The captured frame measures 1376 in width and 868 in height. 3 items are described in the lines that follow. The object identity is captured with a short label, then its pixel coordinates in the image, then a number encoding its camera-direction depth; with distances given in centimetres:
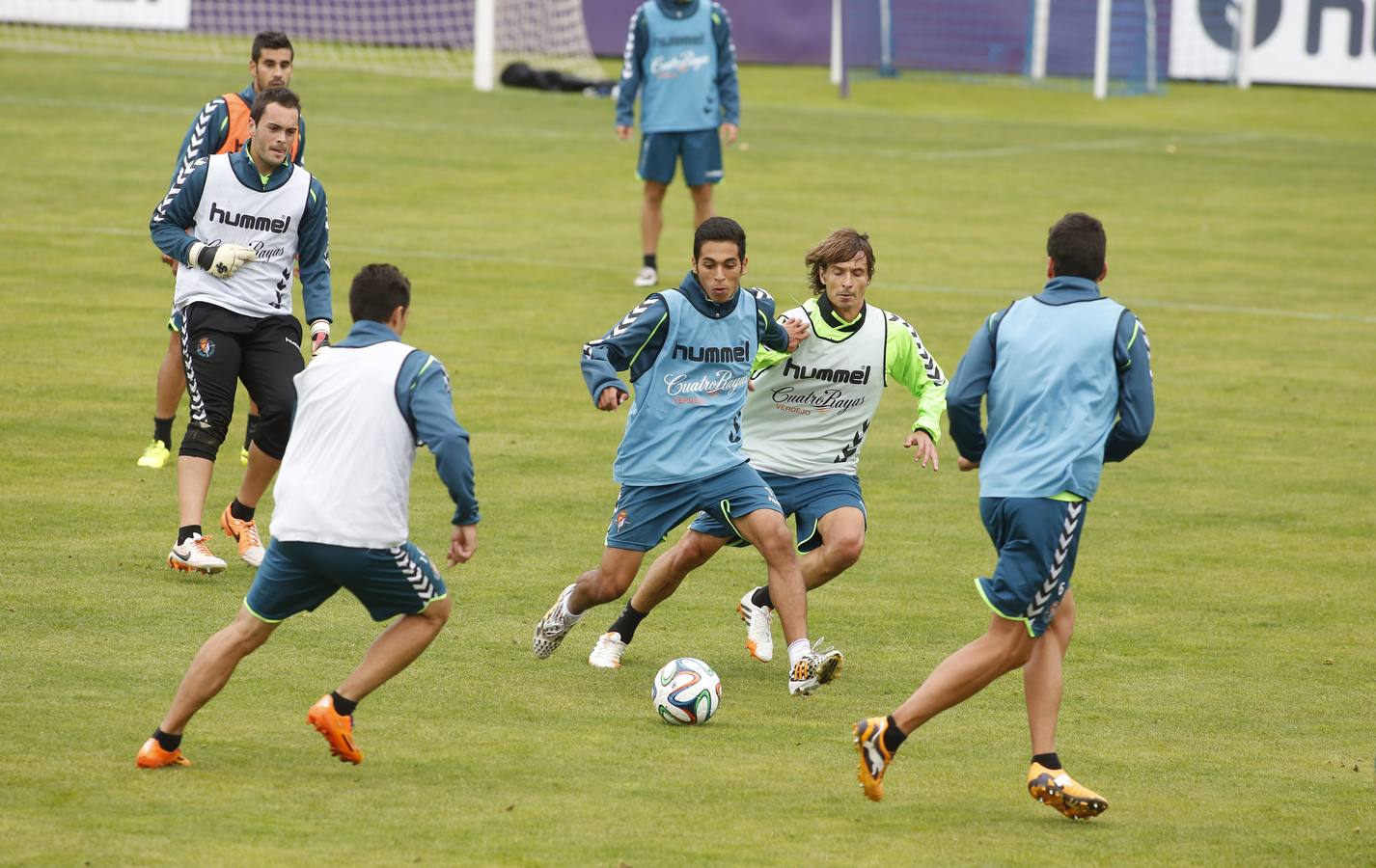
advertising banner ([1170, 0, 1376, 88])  7494
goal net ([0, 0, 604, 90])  6737
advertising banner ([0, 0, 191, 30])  6731
